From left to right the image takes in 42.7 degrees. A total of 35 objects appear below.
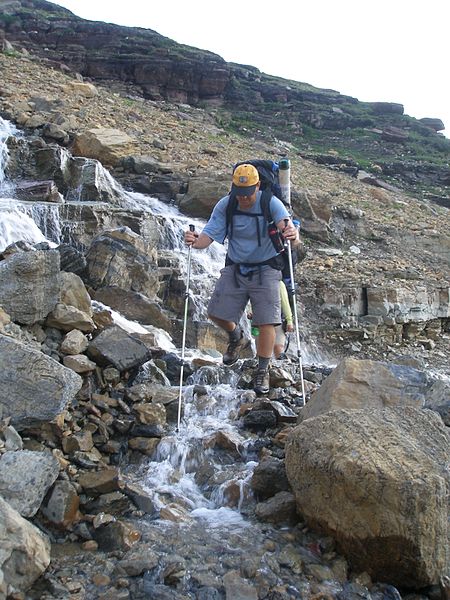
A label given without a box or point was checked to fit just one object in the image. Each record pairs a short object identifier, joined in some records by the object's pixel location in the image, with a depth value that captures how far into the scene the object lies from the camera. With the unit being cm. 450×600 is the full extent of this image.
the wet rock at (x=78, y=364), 543
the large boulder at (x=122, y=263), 898
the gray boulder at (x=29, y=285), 573
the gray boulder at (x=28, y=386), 436
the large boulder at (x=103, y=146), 1664
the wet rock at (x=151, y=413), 536
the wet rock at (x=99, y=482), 423
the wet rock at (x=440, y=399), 550
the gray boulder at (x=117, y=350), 577
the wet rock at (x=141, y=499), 427
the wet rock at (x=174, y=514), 421
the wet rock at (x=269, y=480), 445
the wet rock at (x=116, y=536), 379
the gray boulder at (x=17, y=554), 319
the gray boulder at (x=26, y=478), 375
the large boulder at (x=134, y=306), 882
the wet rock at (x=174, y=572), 347
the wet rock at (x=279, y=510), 412
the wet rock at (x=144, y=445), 502
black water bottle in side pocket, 586
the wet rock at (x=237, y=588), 336
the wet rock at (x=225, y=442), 519
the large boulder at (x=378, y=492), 347
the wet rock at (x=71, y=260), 852
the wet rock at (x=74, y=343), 564
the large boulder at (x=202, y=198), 1565
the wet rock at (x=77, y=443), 459
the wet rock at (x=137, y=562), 350
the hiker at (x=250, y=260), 580
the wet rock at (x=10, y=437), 415
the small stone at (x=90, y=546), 376
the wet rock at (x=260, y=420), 554
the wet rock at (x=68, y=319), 593
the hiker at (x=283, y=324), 662
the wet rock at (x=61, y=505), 390
